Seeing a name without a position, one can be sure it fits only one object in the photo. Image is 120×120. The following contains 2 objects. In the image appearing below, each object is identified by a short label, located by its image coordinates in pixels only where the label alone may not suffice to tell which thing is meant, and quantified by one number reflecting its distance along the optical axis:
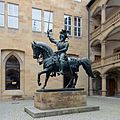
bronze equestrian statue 12.55
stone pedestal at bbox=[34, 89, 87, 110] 11.81
